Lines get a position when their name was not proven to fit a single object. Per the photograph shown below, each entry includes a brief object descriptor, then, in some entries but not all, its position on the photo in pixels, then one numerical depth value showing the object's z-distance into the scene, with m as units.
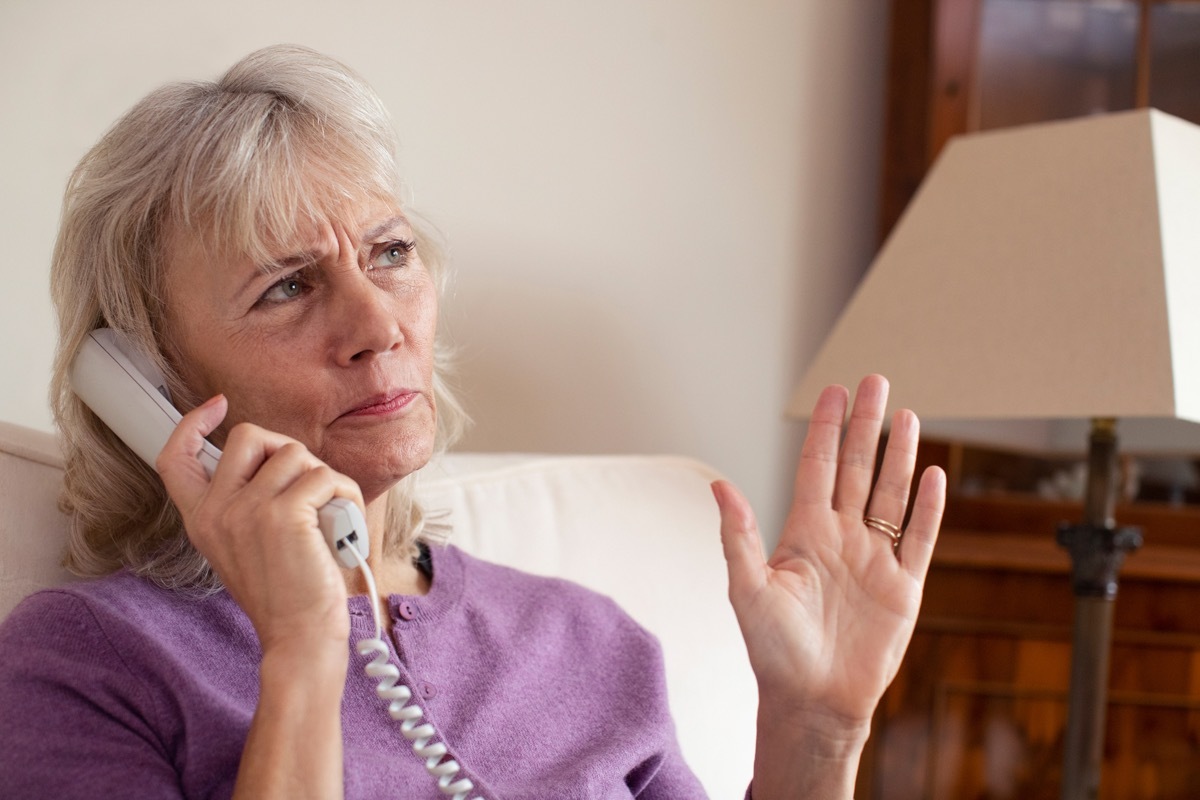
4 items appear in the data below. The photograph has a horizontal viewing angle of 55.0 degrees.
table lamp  1.42
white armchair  1.42
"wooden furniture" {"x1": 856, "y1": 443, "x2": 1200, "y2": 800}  1.86
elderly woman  0.88
